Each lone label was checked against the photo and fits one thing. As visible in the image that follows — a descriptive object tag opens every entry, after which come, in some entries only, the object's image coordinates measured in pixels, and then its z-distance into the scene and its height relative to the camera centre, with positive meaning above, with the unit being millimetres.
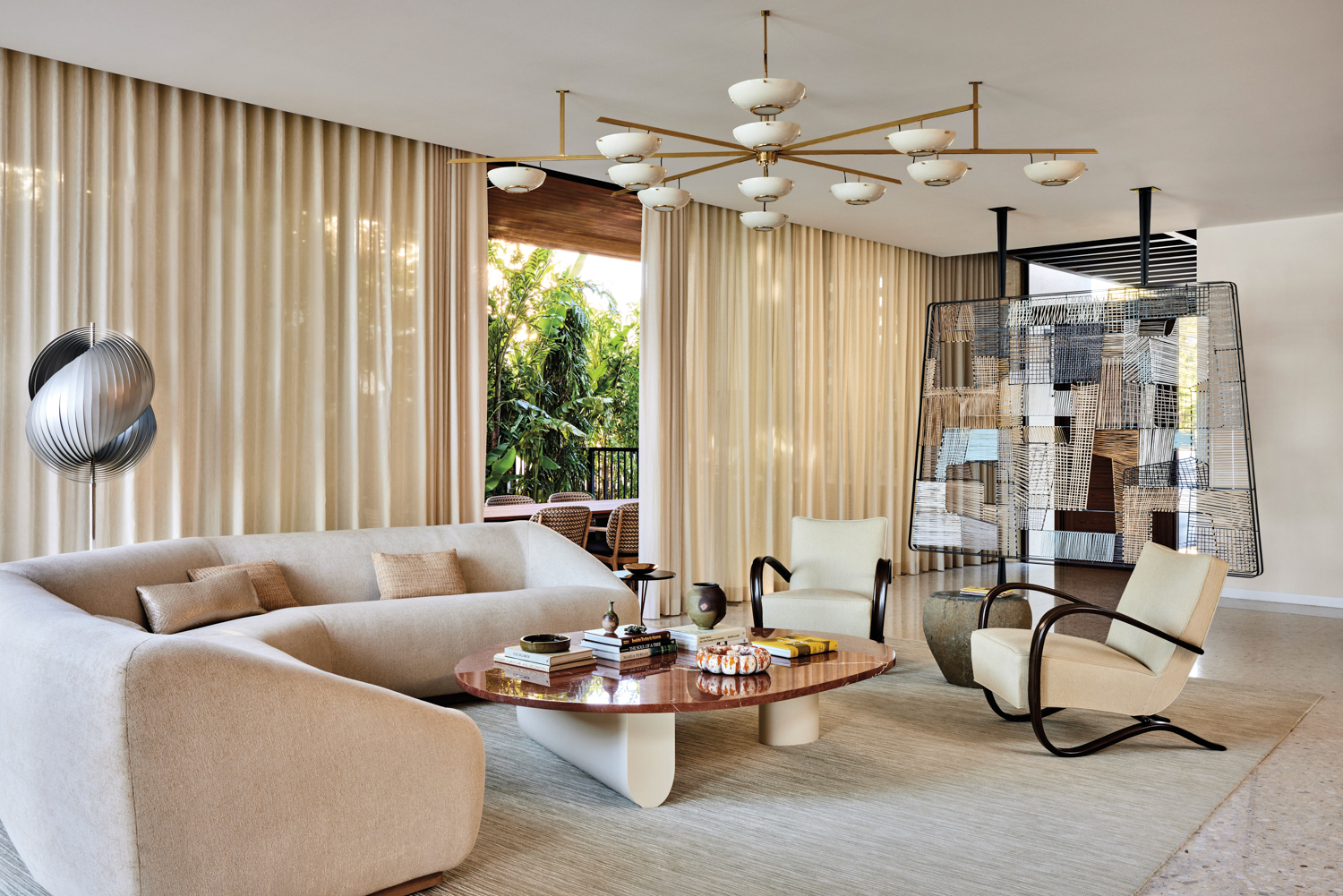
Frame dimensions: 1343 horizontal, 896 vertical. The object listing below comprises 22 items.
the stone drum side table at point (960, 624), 4918 -882
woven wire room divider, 6148 +115
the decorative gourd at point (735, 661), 3596 -774
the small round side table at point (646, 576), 5422 -716
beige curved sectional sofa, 2195 -759
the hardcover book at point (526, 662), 3568 -785
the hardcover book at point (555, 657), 3549 -758
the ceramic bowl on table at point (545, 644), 3637 -722
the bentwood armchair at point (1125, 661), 3785 -836
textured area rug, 2787 -1191
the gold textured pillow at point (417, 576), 4820 -633
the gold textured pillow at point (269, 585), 4469 -624
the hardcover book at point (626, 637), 3783 -733
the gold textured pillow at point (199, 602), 3957 -634
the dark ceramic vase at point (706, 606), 4215 -674
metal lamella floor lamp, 3943 +166
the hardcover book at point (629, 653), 3744 -781
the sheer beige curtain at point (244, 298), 4418 +737
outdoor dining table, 7910 -530
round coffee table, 3205 -822
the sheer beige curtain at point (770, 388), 7051 +452
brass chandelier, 3359 +1123
